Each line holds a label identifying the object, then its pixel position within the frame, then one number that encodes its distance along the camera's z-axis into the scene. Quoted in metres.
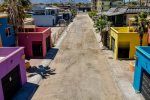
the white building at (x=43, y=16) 76.69
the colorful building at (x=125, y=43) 30.98
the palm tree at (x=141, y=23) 26.05
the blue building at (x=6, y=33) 30.23
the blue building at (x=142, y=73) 18.27
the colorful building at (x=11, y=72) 17.70
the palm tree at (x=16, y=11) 26.05
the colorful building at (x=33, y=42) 33.28
